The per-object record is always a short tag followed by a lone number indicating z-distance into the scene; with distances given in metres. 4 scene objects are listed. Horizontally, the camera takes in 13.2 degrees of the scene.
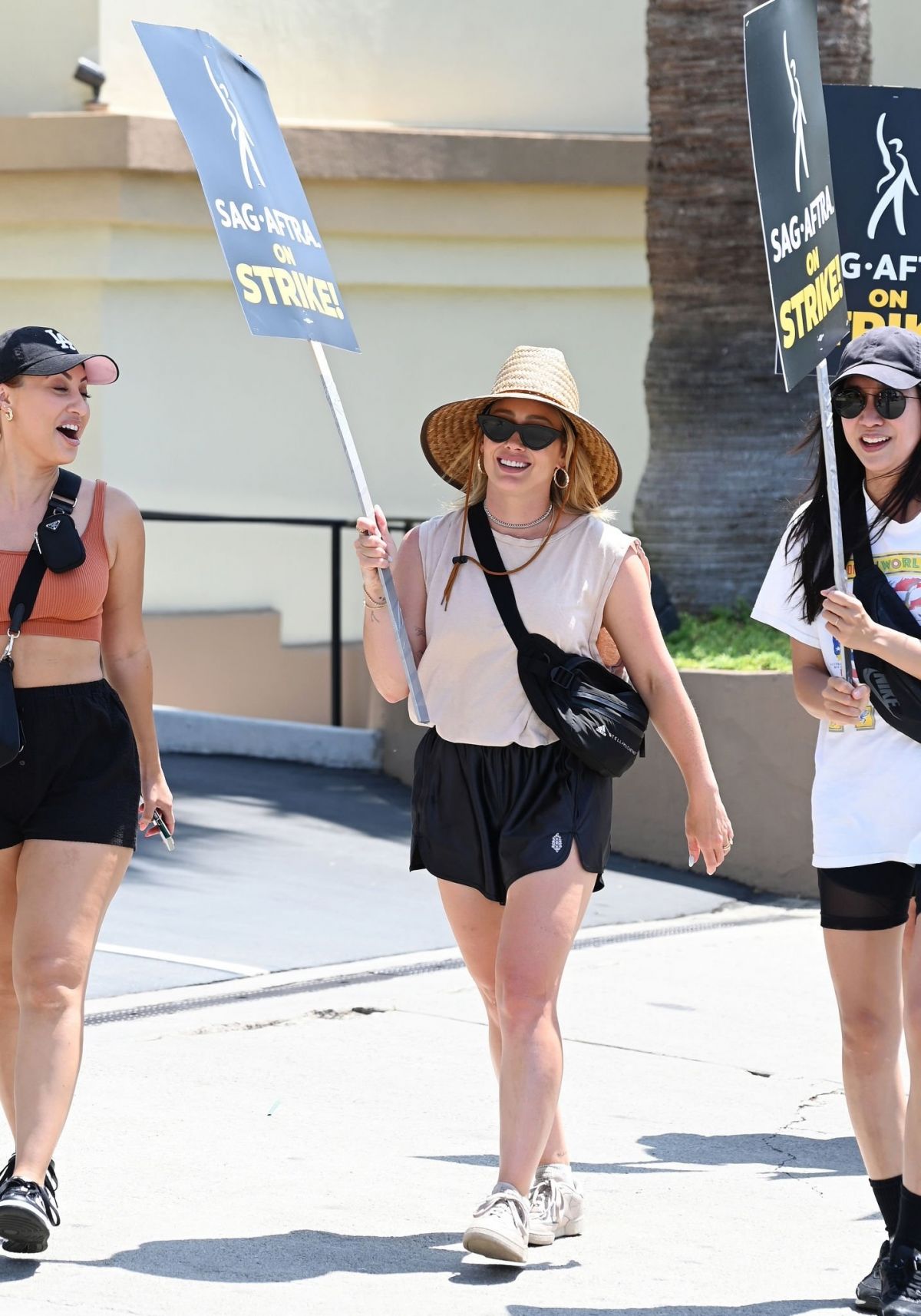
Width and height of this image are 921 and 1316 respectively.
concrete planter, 18.35
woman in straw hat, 8.97
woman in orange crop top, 8.68
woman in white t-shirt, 8.10
